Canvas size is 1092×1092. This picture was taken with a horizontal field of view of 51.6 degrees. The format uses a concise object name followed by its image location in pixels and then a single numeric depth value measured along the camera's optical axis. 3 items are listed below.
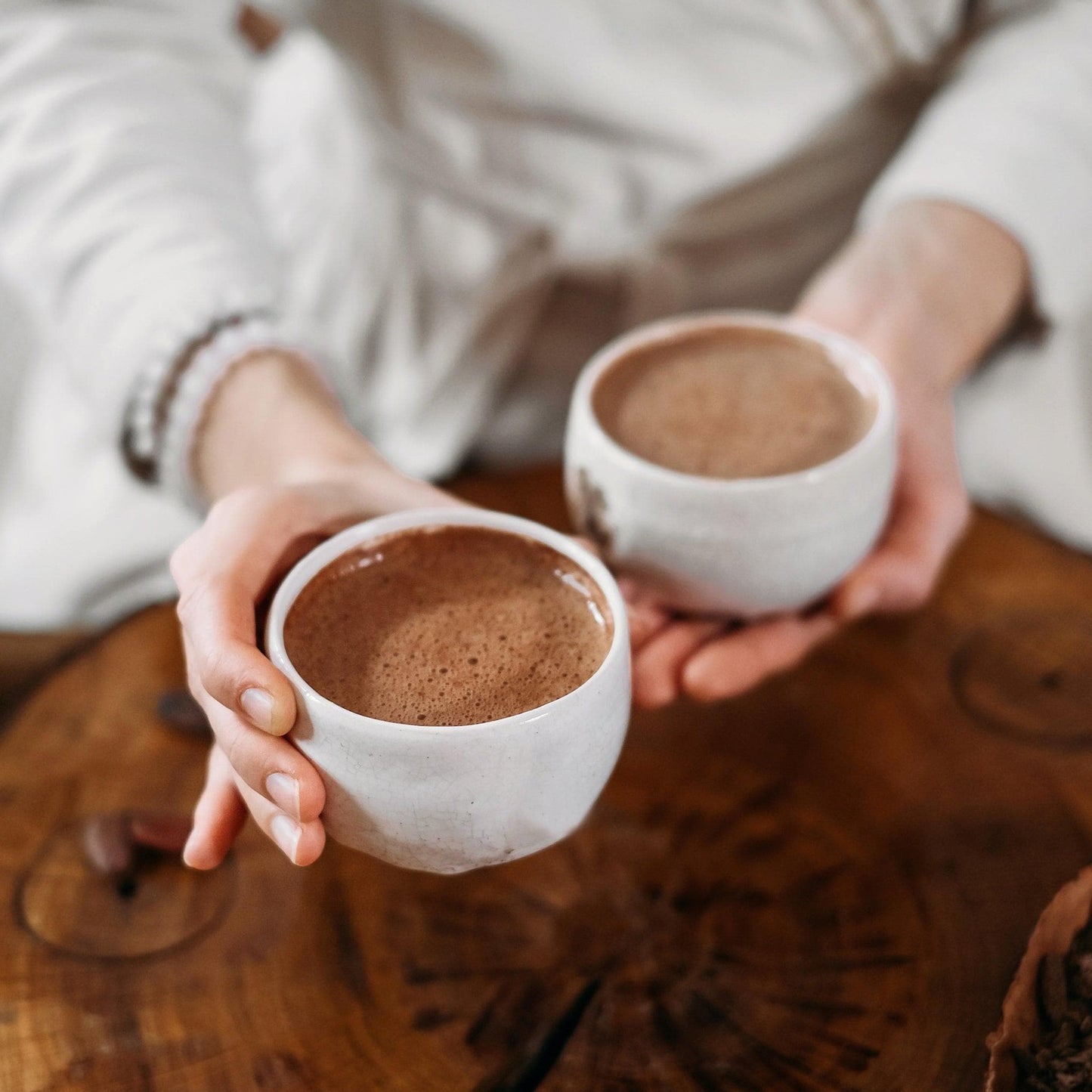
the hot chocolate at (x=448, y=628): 0.62
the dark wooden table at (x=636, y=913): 0.69
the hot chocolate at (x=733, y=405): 0.84
